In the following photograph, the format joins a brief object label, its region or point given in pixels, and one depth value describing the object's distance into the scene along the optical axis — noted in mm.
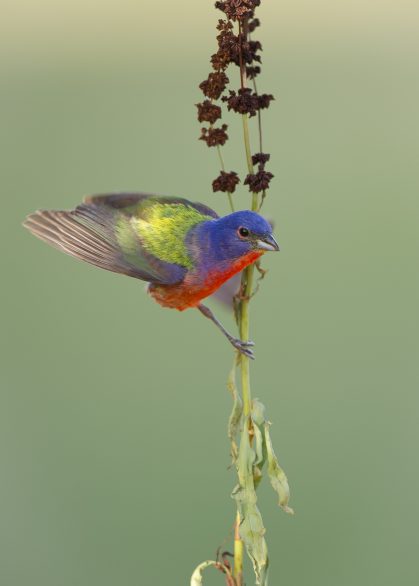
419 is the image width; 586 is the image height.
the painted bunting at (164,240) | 5672
